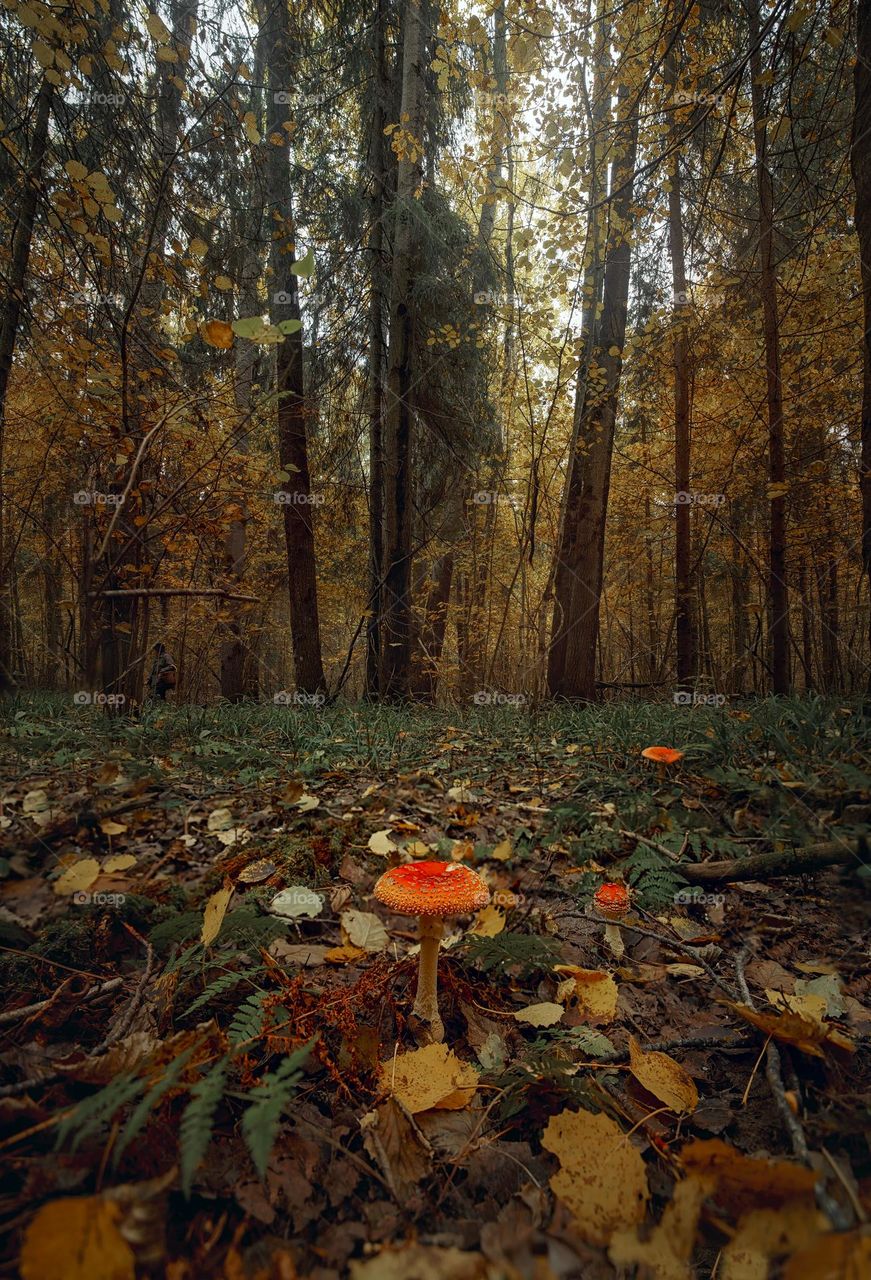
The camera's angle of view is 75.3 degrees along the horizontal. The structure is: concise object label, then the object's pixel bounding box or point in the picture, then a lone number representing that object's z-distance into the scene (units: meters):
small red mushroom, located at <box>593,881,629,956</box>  0.61
